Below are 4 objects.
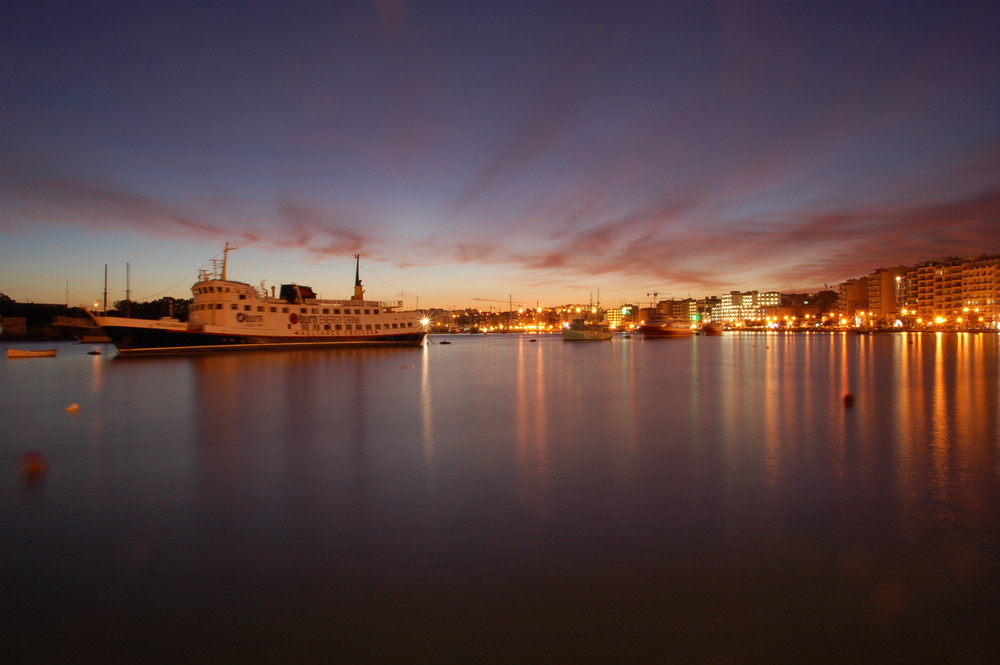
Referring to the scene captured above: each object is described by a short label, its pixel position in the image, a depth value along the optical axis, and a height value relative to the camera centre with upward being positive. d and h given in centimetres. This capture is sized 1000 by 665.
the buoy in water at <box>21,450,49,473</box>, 904 -202
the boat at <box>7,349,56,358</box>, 4554 -66
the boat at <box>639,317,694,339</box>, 10519 +197
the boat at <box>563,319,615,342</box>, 8394 +112
